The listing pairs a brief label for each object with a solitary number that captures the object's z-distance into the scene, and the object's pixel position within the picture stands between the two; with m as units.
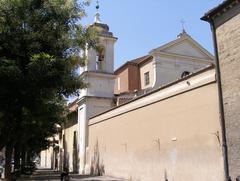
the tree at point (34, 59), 7.98
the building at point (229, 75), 9.34
